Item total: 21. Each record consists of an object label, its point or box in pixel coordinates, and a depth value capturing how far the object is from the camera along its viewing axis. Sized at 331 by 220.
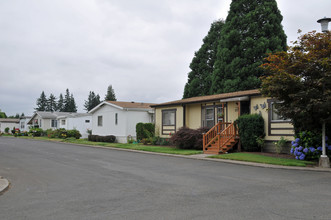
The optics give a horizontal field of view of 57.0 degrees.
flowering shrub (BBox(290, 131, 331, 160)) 12.81
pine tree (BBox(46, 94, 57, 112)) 107.43
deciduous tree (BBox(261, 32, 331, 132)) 11.13
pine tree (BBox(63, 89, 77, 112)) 105.61
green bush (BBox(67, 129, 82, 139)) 37.22
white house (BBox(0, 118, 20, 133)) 77.56
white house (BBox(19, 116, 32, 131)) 63.07
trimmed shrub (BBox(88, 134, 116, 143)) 29.14
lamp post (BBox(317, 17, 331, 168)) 11.74
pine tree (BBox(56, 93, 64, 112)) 107.06
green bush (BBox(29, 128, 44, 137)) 46.81
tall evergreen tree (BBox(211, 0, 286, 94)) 29.89
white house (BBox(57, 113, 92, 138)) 41.47
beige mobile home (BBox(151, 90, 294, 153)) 16.27
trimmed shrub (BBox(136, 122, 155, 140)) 25.64
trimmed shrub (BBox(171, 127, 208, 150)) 18.80
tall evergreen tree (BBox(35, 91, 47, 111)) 107.25
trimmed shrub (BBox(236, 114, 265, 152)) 16.28
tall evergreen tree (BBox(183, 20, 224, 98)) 38.53
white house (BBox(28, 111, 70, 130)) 53.21
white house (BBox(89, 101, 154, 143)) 28.14
